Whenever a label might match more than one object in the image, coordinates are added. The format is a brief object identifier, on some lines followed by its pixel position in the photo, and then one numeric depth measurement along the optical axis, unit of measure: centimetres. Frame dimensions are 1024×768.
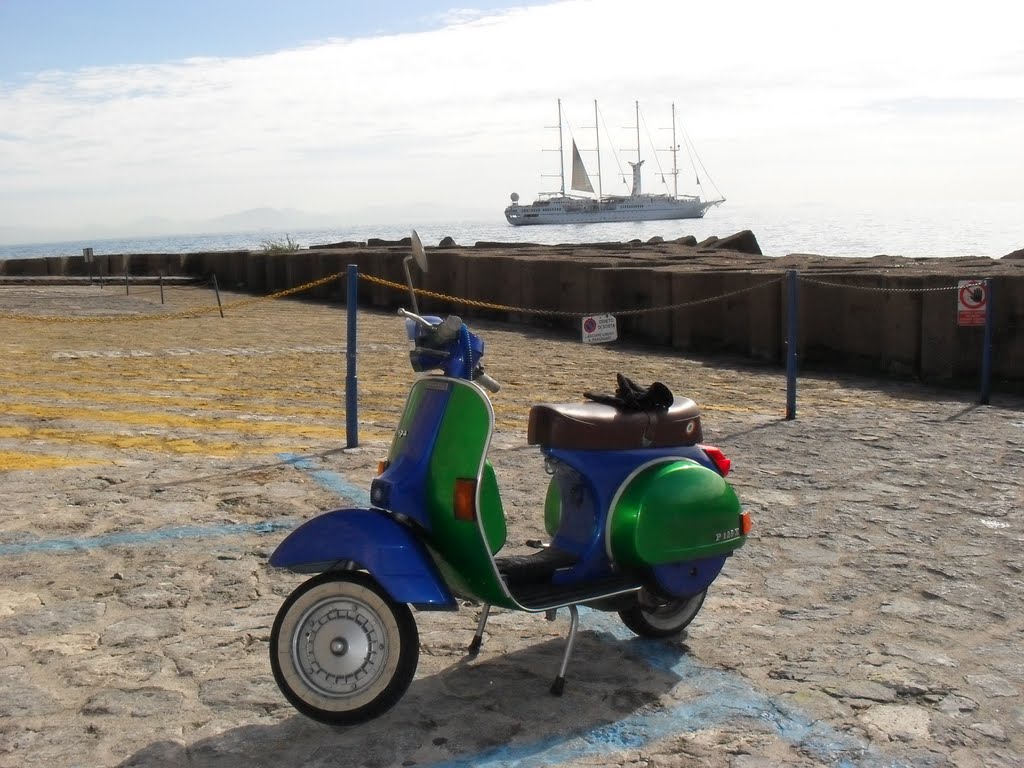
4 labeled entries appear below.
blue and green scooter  377
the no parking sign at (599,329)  740
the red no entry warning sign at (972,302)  1017
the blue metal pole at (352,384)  802
